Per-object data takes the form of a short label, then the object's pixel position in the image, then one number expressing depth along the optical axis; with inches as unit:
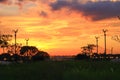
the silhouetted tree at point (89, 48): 2381.6
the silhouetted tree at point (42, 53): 2095.8
